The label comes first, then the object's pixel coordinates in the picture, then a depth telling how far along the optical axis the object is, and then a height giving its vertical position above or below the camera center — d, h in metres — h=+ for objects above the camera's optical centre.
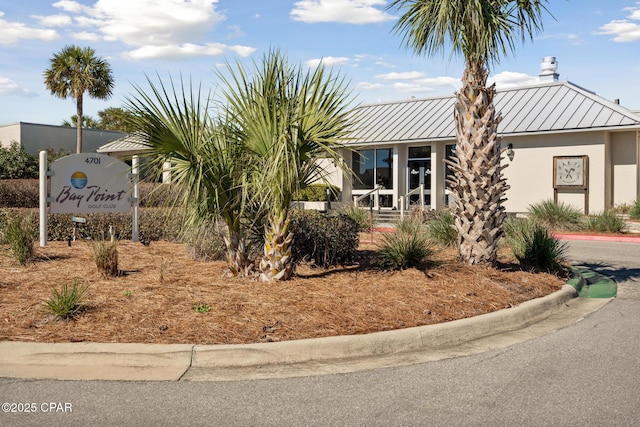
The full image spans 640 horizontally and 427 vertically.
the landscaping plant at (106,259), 8.30 -0.71
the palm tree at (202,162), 7.66 +0.56
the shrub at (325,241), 9.20 -0.52
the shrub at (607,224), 18.81 -0.50
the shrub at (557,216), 19.80 -0.29
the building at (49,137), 37.41 +4.37
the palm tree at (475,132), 9.34 +1.14
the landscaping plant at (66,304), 6.33 -1.02
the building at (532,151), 23.06 +2.30
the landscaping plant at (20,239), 9.11 -0.50
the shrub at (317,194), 26.08 +0.53
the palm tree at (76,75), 35.50 +7.54
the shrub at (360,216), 17.58 -0.26
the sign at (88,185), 11.54 +0.39
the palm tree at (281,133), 7.68 +0.92
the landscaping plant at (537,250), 10.18 -0.71
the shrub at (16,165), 33.00 +2.20
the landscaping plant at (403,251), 8.80 -0.63
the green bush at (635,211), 20.80 -0.12
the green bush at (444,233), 12.48 -0.53
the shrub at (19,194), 19.56 +0.38
